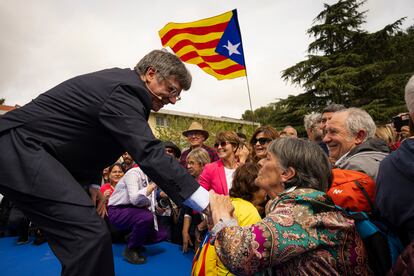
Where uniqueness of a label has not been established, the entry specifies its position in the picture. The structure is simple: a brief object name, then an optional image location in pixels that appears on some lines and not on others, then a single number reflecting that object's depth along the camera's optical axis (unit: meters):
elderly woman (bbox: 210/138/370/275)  1.30
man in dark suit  1.46
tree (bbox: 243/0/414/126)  19.48
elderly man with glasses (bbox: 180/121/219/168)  5.76
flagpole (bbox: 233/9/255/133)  6.21
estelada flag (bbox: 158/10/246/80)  6.46
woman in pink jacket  3.64
